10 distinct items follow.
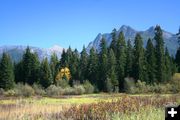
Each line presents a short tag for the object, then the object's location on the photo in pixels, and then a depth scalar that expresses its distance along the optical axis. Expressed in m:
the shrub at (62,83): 55.00
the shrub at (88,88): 52.71
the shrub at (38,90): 50.33
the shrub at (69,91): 51.43
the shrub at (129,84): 48.69
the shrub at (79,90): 51.08
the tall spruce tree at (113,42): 63.29
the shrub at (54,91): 49.32
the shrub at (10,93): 48.36
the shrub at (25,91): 46.56
